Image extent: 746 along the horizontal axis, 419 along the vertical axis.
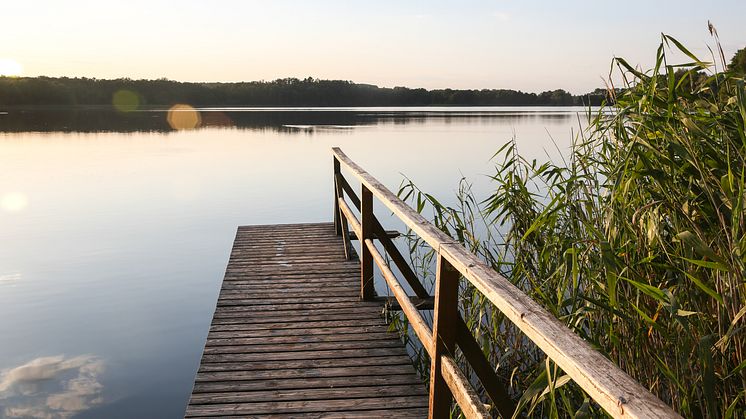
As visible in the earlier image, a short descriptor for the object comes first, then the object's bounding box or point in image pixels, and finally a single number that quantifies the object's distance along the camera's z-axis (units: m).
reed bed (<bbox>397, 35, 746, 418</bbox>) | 2.19
